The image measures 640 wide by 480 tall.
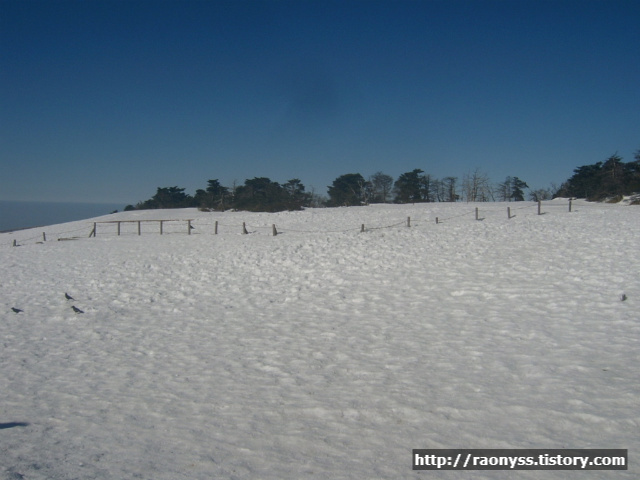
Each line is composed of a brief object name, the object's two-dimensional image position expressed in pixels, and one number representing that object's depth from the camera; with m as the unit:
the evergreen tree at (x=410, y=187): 71.19
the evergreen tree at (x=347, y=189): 76.84
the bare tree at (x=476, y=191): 78.06
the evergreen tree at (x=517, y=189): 78.94
